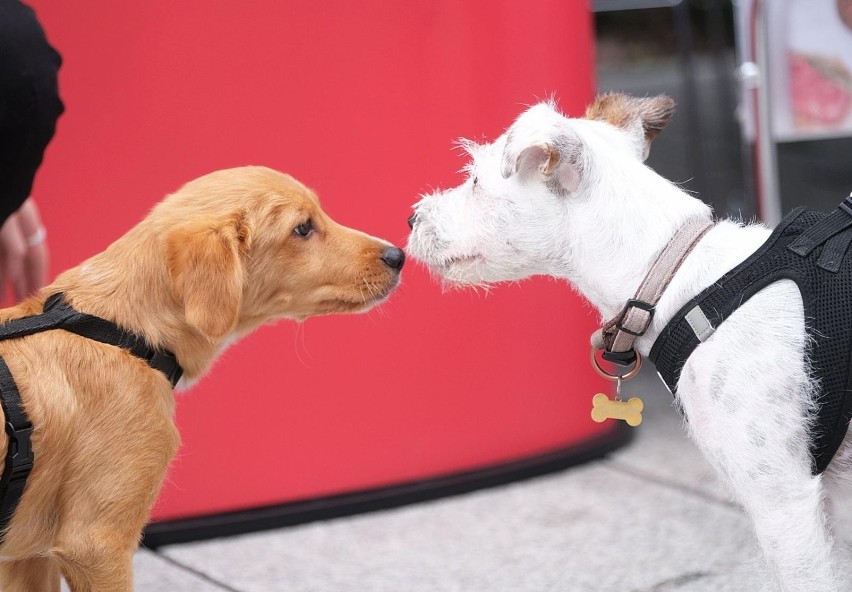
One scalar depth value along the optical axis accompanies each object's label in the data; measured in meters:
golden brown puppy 2.86
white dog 2.66
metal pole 5.08
